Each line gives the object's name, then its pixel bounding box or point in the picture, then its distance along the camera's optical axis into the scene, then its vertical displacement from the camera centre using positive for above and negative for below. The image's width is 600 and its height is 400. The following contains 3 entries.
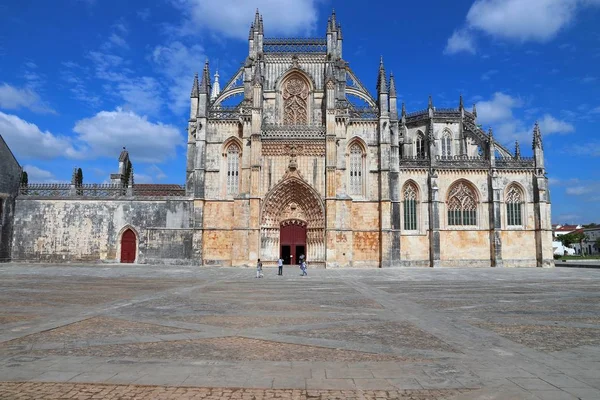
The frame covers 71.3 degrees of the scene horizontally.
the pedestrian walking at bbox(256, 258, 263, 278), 25.75 -1.82
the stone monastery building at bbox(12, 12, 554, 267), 36.78 +3.85
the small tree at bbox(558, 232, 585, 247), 87.31 +0.83
